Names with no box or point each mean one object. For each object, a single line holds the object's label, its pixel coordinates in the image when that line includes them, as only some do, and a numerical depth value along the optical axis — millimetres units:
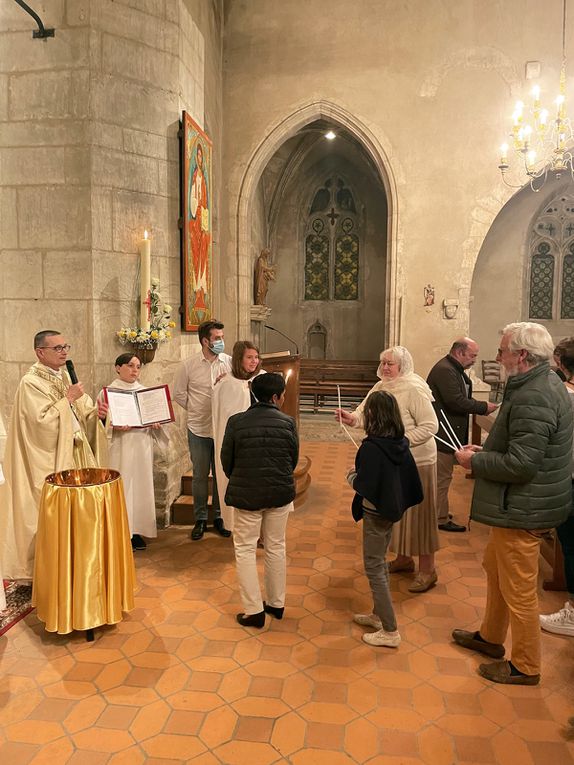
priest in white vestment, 3686
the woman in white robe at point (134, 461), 4371
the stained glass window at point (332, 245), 15500
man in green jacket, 2625
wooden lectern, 5527
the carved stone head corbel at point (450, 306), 9188
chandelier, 8305
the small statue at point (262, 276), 13266
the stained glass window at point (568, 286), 13023
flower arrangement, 4801
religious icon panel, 5379
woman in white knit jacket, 3633
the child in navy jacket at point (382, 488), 3033
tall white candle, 4672
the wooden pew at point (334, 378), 11188
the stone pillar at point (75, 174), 4699
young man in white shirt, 4801
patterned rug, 3445
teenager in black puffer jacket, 3227
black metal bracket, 4591
